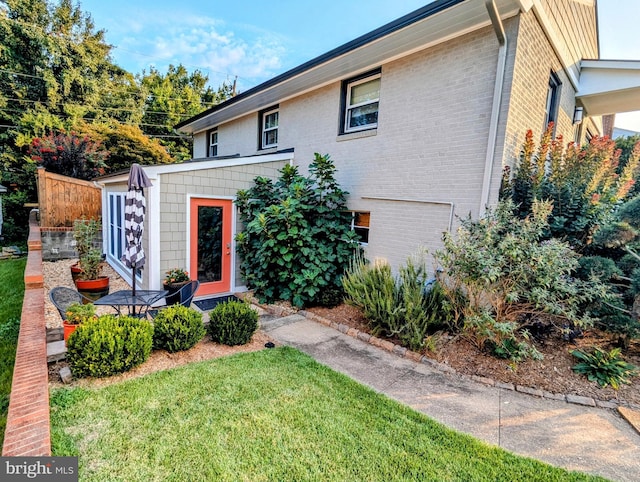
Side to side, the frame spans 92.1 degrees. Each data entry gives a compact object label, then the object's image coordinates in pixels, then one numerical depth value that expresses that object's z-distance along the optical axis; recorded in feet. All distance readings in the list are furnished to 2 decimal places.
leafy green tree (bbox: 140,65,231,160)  83.92
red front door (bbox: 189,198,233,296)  23.41
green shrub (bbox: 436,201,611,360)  13.44
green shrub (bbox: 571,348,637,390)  12.81
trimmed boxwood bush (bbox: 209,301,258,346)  15.58
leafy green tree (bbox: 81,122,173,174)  61.52
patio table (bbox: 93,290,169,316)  14.68
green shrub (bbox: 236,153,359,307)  21.71
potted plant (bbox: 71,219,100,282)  25.74
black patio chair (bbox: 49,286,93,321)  14.35
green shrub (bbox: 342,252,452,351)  16.31
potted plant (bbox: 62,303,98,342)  13.47
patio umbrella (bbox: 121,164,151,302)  16.58
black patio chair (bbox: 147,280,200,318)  17.35
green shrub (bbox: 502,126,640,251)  17.99
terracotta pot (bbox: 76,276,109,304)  23.29
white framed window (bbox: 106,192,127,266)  28.02
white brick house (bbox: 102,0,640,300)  17.40
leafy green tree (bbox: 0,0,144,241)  54.75
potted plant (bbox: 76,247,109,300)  23.39
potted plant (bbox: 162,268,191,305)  21.03
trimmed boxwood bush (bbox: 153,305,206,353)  14.16
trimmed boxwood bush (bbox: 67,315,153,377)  11.61
